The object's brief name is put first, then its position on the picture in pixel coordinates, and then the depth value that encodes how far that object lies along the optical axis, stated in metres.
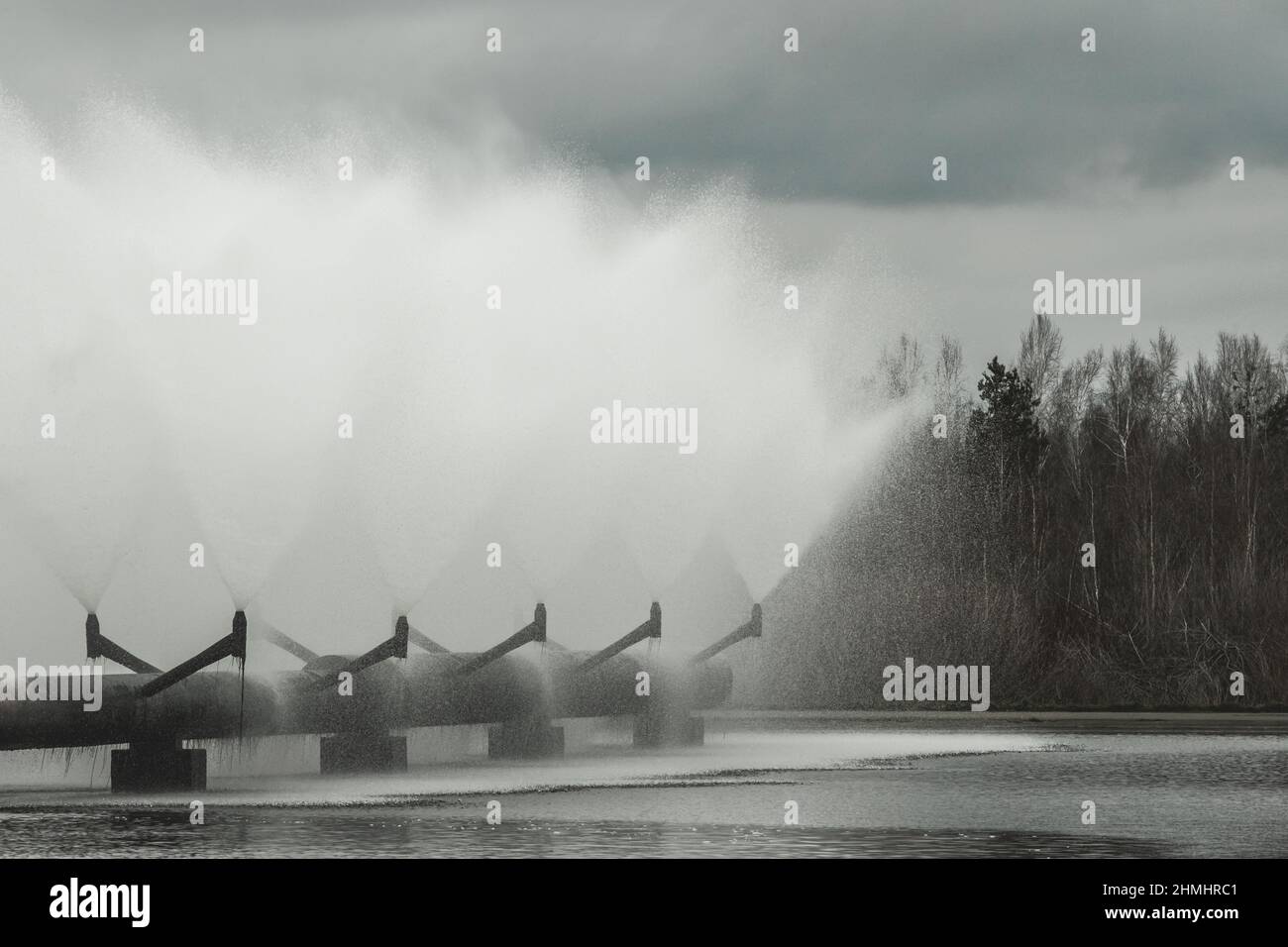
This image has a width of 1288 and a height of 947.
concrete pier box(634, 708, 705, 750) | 48.75
